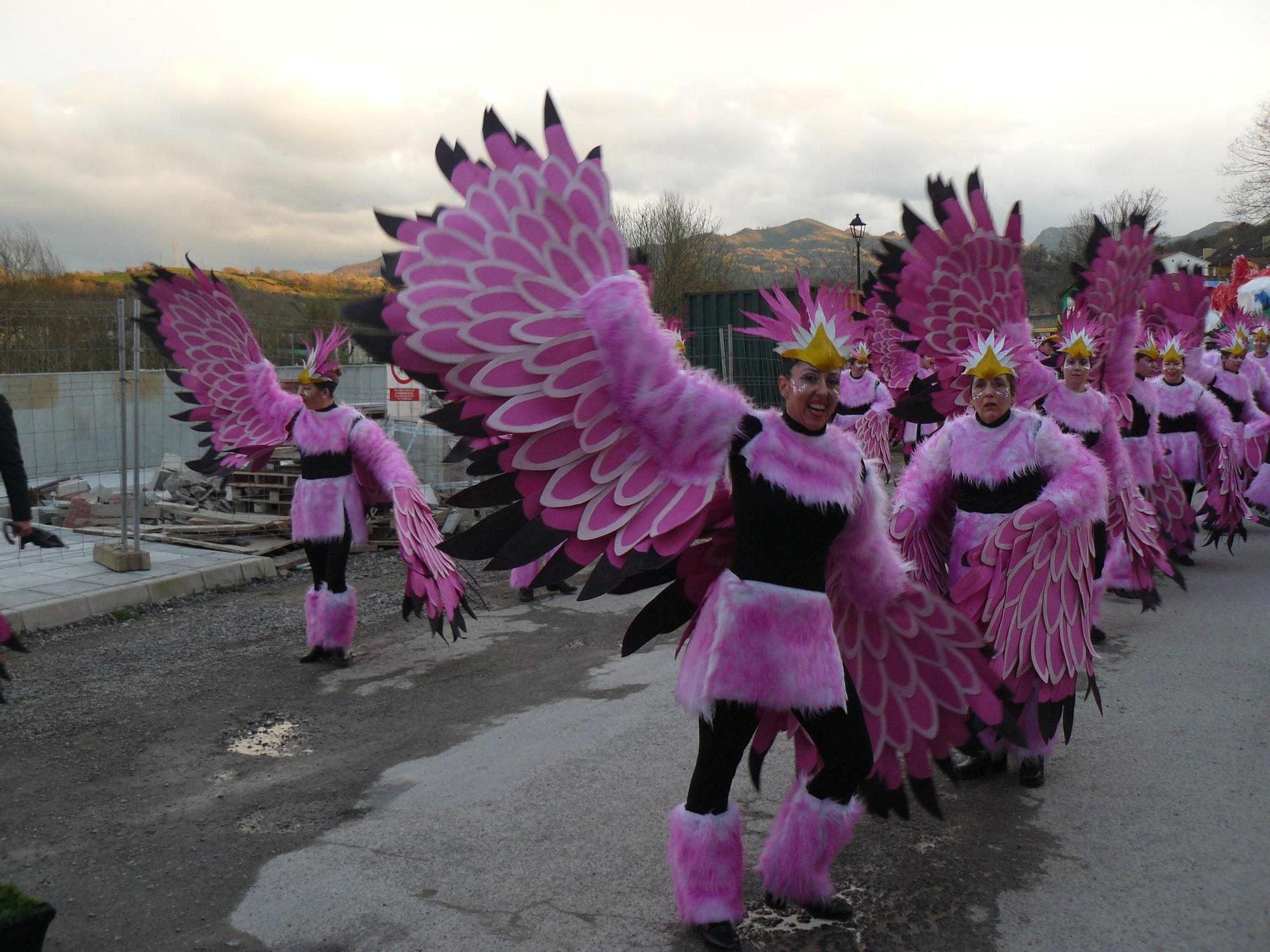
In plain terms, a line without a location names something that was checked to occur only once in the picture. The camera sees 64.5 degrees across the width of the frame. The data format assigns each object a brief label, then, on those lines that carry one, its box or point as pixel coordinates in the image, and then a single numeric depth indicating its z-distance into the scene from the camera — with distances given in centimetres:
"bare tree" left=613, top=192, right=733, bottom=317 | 2836
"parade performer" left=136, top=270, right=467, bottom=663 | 568
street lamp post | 2247
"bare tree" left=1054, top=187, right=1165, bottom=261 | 3475
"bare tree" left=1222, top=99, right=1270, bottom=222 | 2897
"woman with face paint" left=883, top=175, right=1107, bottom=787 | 409
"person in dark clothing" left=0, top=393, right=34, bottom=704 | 434
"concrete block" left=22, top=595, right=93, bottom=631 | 707
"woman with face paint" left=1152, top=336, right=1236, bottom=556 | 905
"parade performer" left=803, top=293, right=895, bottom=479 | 1232
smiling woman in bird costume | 282
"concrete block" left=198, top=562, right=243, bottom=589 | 847
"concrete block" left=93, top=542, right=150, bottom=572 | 837
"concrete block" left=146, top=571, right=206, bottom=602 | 805
